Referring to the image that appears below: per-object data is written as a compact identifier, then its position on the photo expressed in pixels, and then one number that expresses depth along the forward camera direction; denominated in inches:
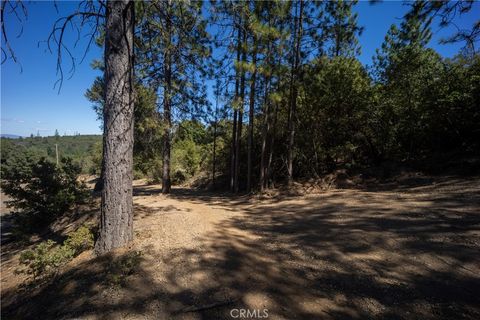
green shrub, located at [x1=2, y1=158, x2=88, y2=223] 268.1
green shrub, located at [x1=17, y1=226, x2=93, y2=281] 145.9
